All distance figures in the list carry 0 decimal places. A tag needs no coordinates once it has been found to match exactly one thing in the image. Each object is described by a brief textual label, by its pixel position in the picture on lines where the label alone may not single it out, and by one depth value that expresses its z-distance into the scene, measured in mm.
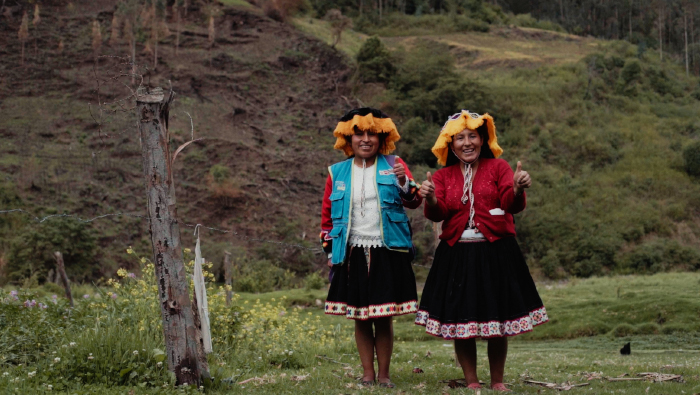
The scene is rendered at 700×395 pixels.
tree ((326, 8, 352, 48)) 48562
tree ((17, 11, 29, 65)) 41912
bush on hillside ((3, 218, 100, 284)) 23578
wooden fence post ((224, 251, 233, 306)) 15888
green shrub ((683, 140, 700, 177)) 39125
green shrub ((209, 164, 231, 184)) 34000
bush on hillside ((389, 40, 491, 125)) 41094
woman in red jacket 5707
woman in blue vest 6082
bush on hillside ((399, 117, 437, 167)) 37906
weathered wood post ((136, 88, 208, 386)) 5430
